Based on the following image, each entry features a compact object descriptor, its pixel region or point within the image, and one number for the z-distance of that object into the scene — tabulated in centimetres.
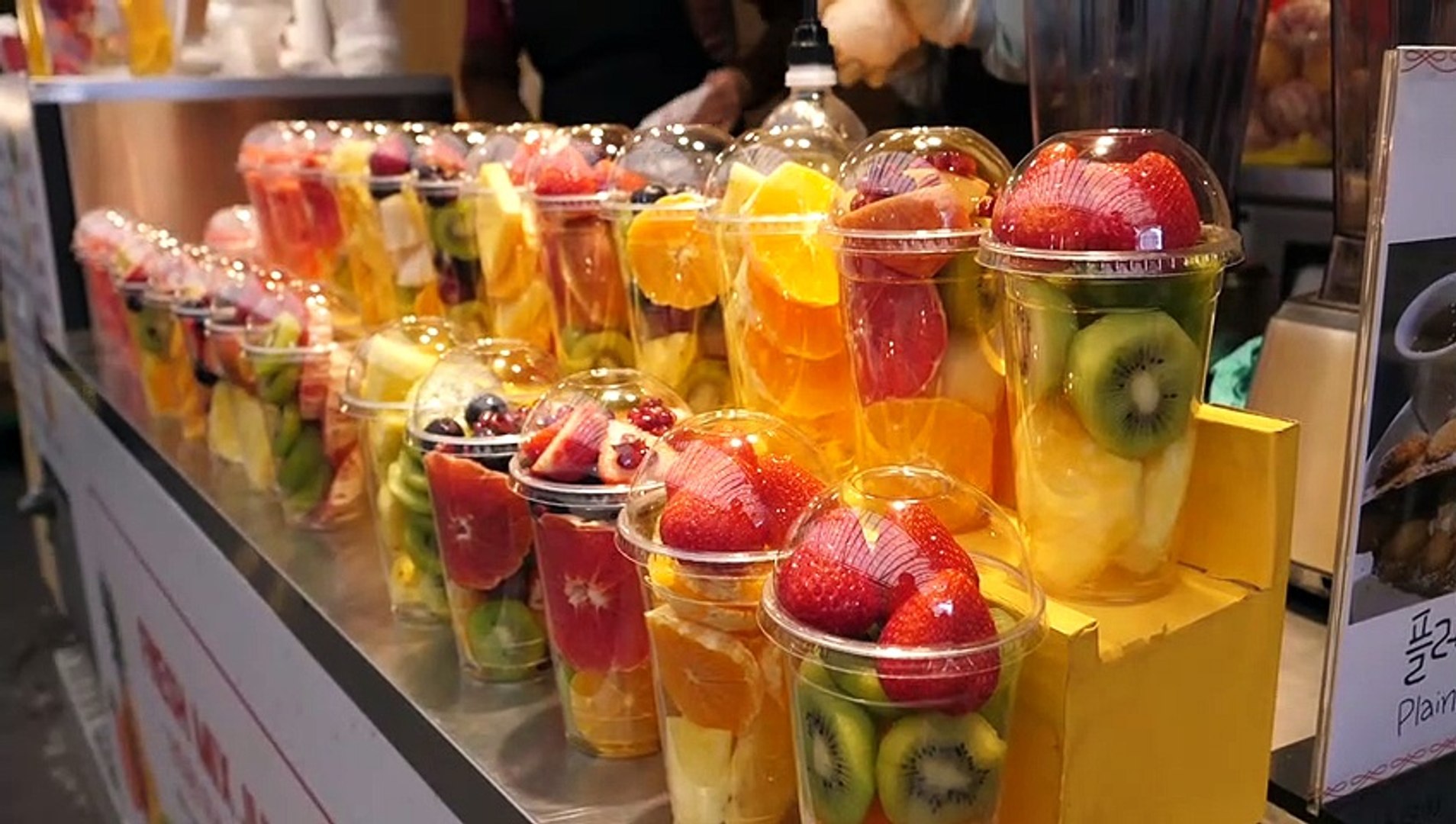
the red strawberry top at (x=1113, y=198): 74
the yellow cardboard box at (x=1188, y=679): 75
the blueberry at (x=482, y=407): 116
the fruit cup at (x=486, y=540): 111
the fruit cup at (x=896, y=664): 69
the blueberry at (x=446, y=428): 116
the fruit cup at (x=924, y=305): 87
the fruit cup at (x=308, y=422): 154
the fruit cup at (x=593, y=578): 97
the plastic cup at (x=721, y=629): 81
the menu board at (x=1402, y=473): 81
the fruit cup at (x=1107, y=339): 75
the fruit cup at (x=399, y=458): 124
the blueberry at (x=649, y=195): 119
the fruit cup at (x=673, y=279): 115
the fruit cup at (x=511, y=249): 140
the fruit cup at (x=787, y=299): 100
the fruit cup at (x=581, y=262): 130
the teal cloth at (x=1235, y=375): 126
